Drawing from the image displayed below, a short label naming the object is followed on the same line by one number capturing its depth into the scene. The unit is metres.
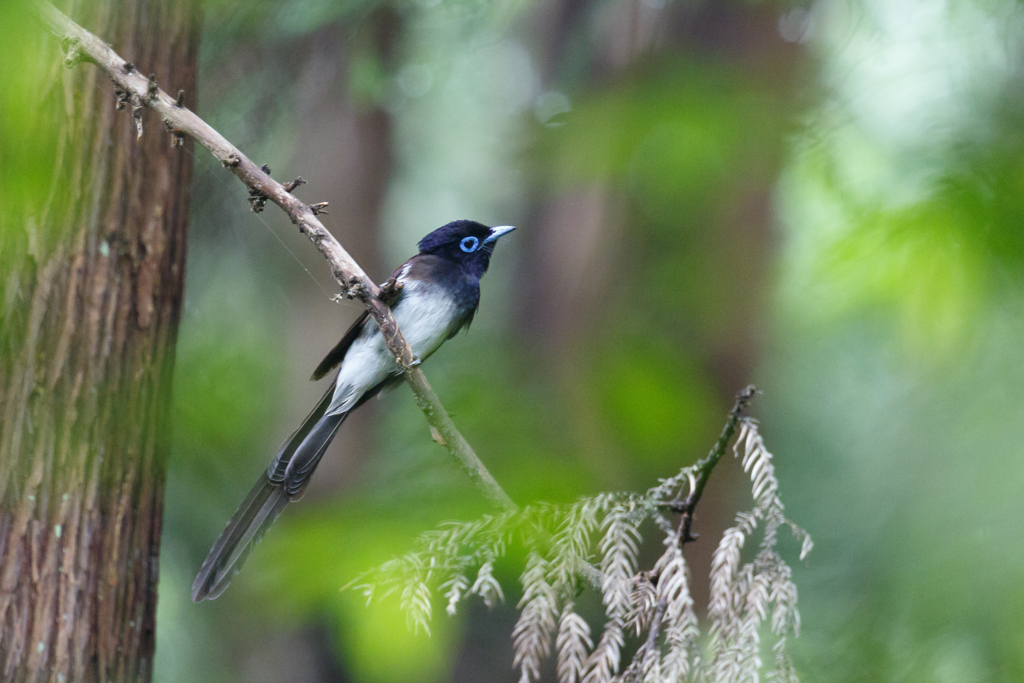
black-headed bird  8.06
